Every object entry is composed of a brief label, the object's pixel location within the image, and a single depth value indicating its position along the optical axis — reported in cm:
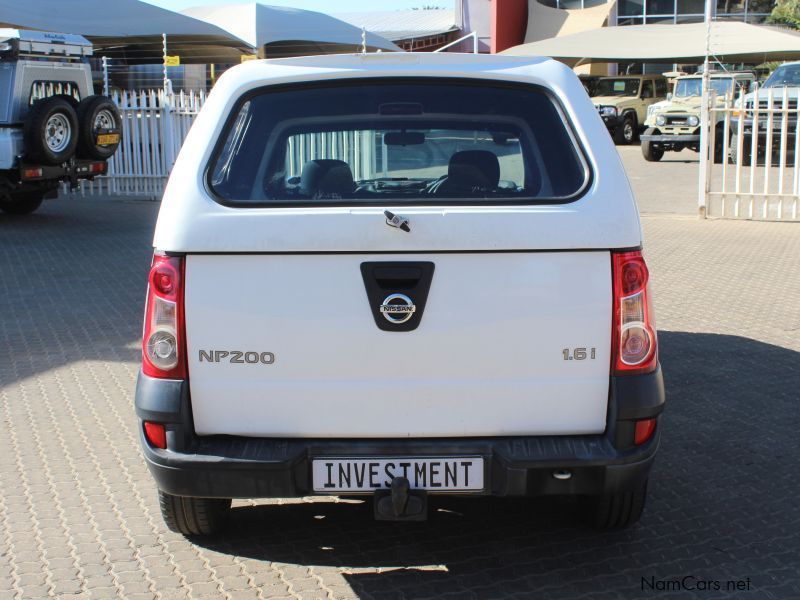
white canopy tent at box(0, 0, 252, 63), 2897
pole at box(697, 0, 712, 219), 1318
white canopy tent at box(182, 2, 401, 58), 3334
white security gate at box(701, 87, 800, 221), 1284
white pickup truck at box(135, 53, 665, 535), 337
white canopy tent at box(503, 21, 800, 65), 2642
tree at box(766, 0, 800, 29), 4302
